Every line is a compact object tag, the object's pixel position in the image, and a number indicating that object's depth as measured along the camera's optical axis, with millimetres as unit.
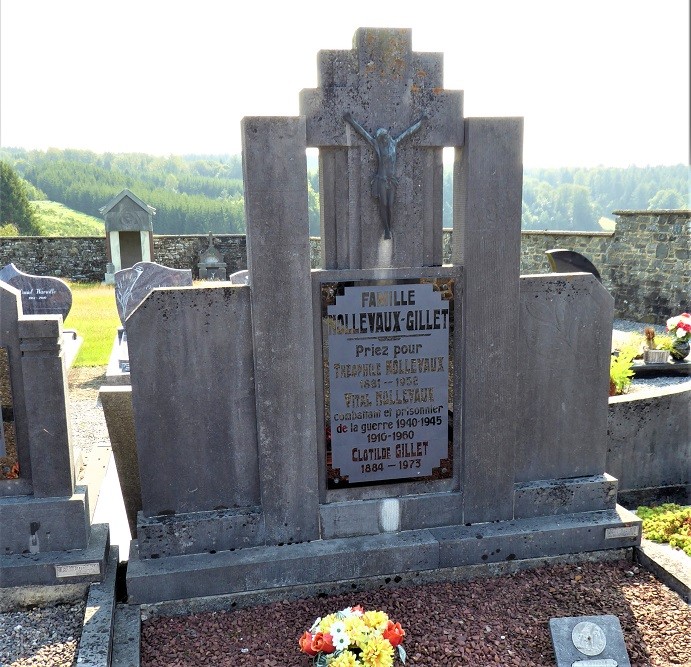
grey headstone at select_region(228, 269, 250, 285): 12906
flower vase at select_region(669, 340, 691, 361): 8812
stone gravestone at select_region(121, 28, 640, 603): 3688
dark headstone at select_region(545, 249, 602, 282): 10438
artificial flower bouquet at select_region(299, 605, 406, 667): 2898
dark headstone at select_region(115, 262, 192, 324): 10891
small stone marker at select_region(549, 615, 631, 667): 3107
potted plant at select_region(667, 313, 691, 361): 8734
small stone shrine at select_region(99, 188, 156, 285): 22578
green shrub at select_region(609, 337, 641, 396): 6988
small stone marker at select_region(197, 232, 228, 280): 22641
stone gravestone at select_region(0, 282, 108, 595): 3637
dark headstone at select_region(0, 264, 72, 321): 11102
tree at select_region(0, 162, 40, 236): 45031
